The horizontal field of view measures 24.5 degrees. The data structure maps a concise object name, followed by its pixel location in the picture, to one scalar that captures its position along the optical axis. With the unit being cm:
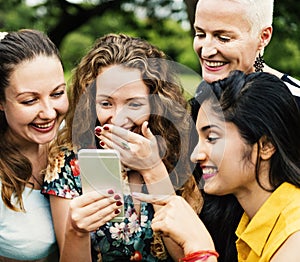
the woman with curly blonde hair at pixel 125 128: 302
